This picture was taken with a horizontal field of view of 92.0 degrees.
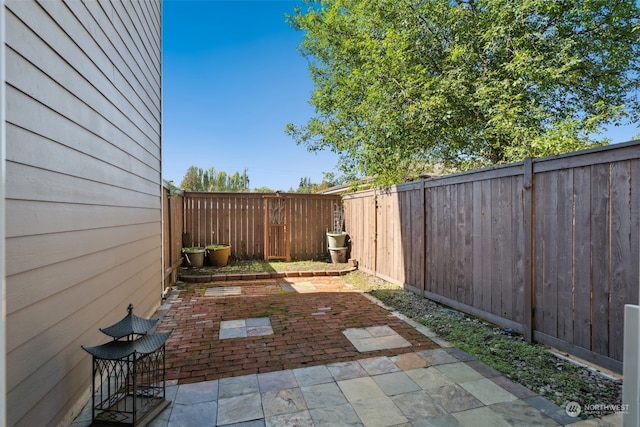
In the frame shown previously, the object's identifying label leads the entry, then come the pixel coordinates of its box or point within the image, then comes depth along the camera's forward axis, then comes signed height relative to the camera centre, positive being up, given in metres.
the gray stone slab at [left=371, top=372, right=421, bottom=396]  2.12 -1.22
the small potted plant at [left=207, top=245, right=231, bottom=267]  6.67 -0.89
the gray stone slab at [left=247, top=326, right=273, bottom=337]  3.17 -1.23
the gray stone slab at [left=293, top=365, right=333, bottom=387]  2.25 -1.22
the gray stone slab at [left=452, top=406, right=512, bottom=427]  1.78 -1.21
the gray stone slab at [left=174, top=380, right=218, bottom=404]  2.02 -1.21
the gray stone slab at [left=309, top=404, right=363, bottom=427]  1.79 -1.22
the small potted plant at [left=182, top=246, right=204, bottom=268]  6.43 -0.89
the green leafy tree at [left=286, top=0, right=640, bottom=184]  4.89 +2.33
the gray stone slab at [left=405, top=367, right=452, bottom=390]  2.19 -1.21
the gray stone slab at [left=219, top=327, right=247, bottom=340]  3.12 -1.23
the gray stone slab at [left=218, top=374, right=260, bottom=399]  2.10 -1.22
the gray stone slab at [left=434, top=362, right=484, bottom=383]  2.26 -1.21
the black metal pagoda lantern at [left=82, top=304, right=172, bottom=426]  1.72 -1.10
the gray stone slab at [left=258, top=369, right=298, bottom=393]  2.17 -1.22
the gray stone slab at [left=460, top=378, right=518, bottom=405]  2.00 -1.21
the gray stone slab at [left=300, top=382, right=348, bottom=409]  1.98 -1.22
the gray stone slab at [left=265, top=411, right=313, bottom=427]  1.78 -1.22
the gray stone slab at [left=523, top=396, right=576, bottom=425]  1.78 -1.20
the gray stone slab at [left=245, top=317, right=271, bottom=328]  3.47 -1.24
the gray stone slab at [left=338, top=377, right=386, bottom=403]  2.06 -1.22
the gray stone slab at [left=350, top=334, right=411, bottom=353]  2.81 -1.22
